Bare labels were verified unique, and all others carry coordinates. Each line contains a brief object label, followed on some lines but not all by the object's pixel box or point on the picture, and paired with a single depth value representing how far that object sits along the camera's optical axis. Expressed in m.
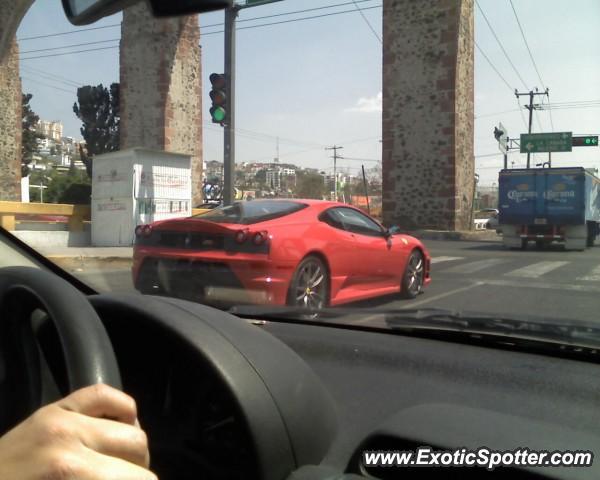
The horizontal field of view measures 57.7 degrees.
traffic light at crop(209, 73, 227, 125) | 9.51
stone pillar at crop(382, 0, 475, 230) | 20.75
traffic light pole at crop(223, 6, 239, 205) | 9.31
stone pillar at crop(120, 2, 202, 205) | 12.80
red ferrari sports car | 4.80
